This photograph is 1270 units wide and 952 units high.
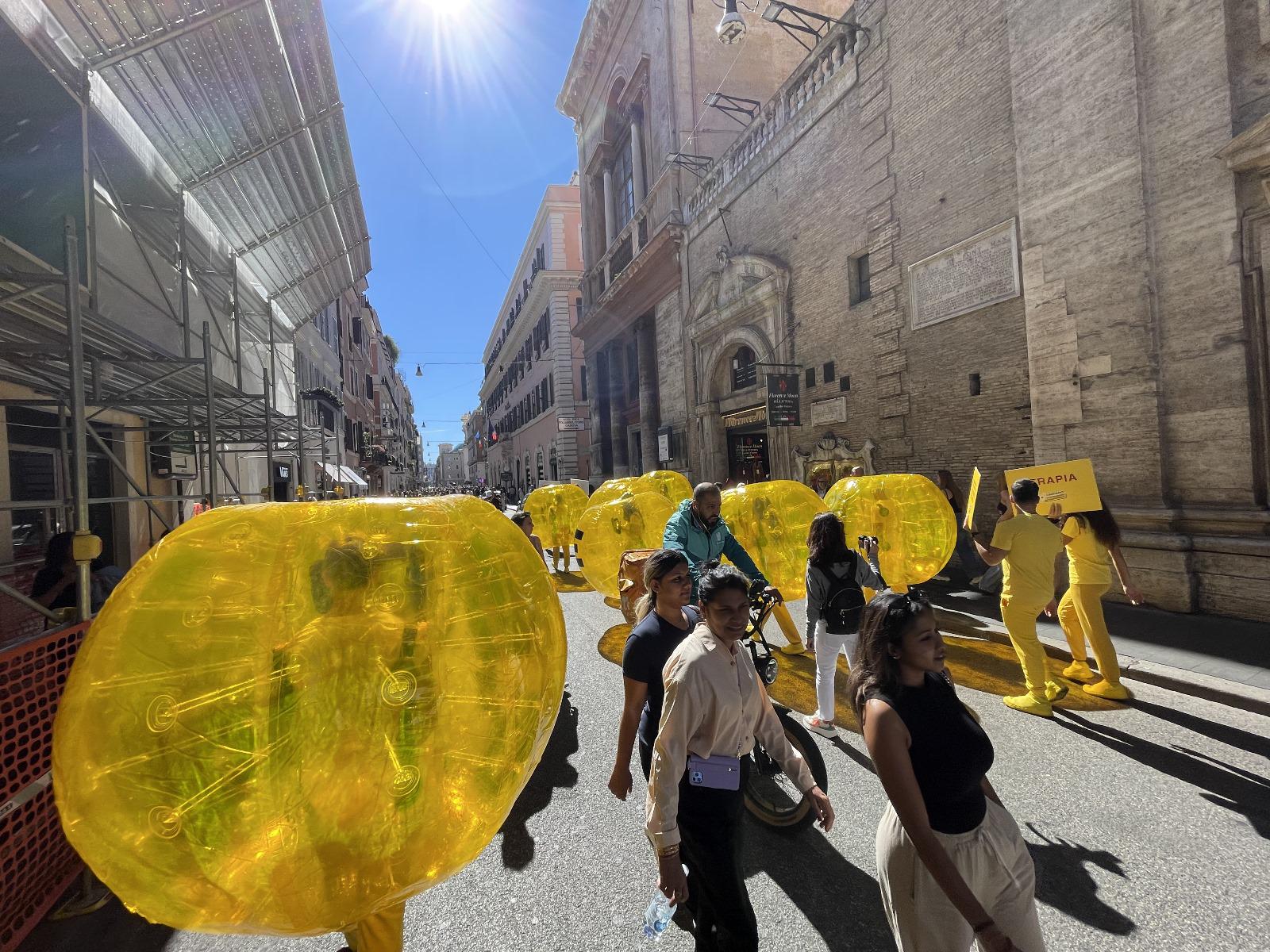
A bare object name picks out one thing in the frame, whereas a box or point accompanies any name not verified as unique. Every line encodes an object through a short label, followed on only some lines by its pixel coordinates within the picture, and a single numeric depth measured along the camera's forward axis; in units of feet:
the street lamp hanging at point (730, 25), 41.63
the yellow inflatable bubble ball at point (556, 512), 38.01
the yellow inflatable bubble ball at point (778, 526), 17.53
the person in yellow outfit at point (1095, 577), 15.55
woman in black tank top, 5.44
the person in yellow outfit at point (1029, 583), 14.84
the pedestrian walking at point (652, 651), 8.02
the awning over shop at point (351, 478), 78.48
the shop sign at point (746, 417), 49.90
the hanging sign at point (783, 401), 41.60
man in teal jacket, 15.39
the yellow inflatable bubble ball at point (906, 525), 18.11
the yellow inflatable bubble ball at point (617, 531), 22.21
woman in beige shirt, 6.57
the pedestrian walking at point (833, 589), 13.44
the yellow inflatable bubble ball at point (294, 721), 4.24
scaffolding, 13.03
